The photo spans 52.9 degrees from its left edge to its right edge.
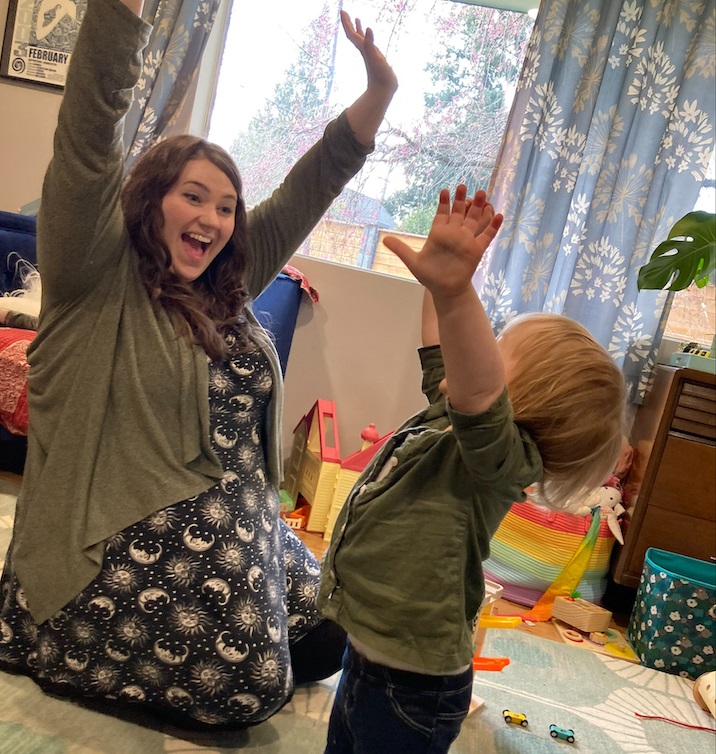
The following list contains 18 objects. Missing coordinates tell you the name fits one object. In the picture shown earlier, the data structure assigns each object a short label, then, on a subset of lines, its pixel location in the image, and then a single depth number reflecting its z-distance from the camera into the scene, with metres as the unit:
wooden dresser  2.11
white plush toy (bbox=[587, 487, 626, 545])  2.28
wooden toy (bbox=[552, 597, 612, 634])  2.15
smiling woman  1.16
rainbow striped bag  2.27
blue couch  2.39
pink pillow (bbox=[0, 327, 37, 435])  2.01
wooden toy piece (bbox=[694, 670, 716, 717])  1.41
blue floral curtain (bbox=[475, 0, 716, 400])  2.37
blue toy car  1.48
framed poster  2.81
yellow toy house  2.38
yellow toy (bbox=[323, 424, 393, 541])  2.34
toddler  0.80
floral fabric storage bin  1.97
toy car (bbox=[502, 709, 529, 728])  1.50
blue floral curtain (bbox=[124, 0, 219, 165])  2.60
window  2.72
